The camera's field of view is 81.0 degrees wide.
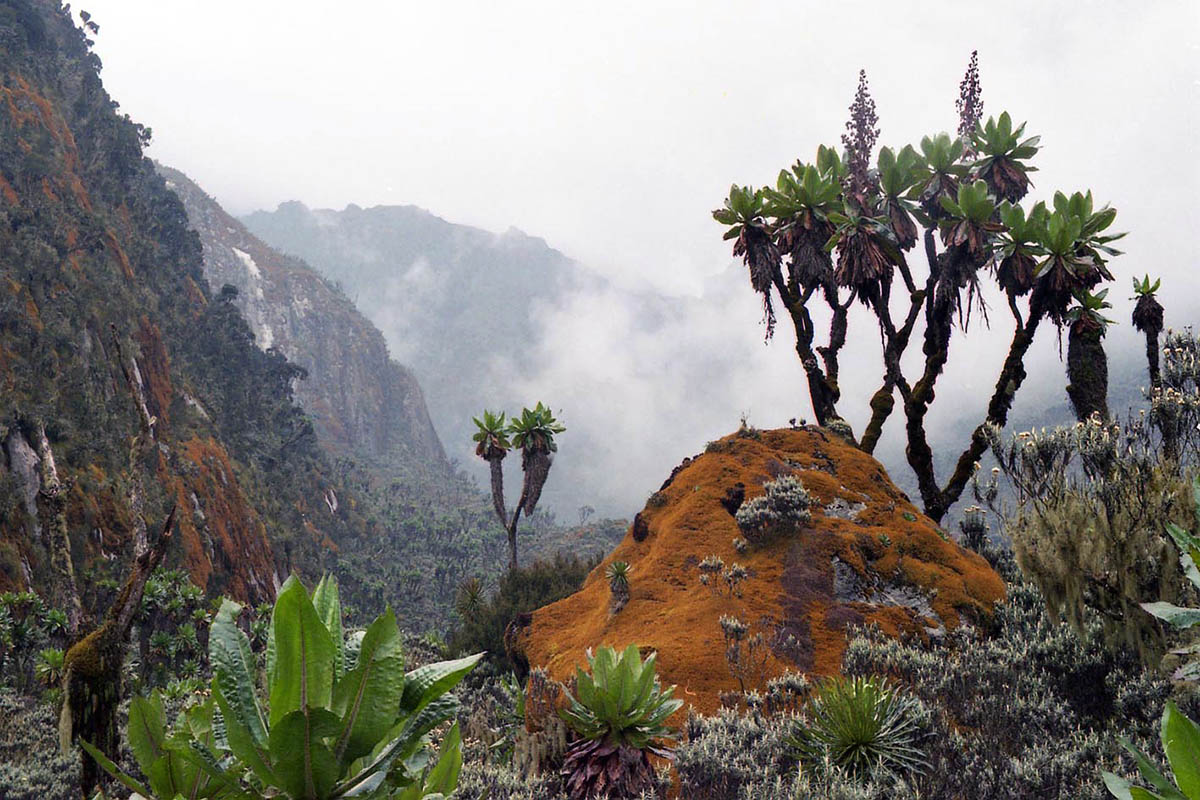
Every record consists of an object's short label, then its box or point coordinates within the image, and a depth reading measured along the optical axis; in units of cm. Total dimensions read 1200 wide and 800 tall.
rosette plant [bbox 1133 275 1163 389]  1800
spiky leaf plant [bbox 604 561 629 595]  1358
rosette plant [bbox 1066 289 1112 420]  1678
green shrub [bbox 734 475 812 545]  1328
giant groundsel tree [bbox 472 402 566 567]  3266
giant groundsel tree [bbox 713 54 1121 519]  1684
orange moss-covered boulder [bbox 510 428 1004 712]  1098
